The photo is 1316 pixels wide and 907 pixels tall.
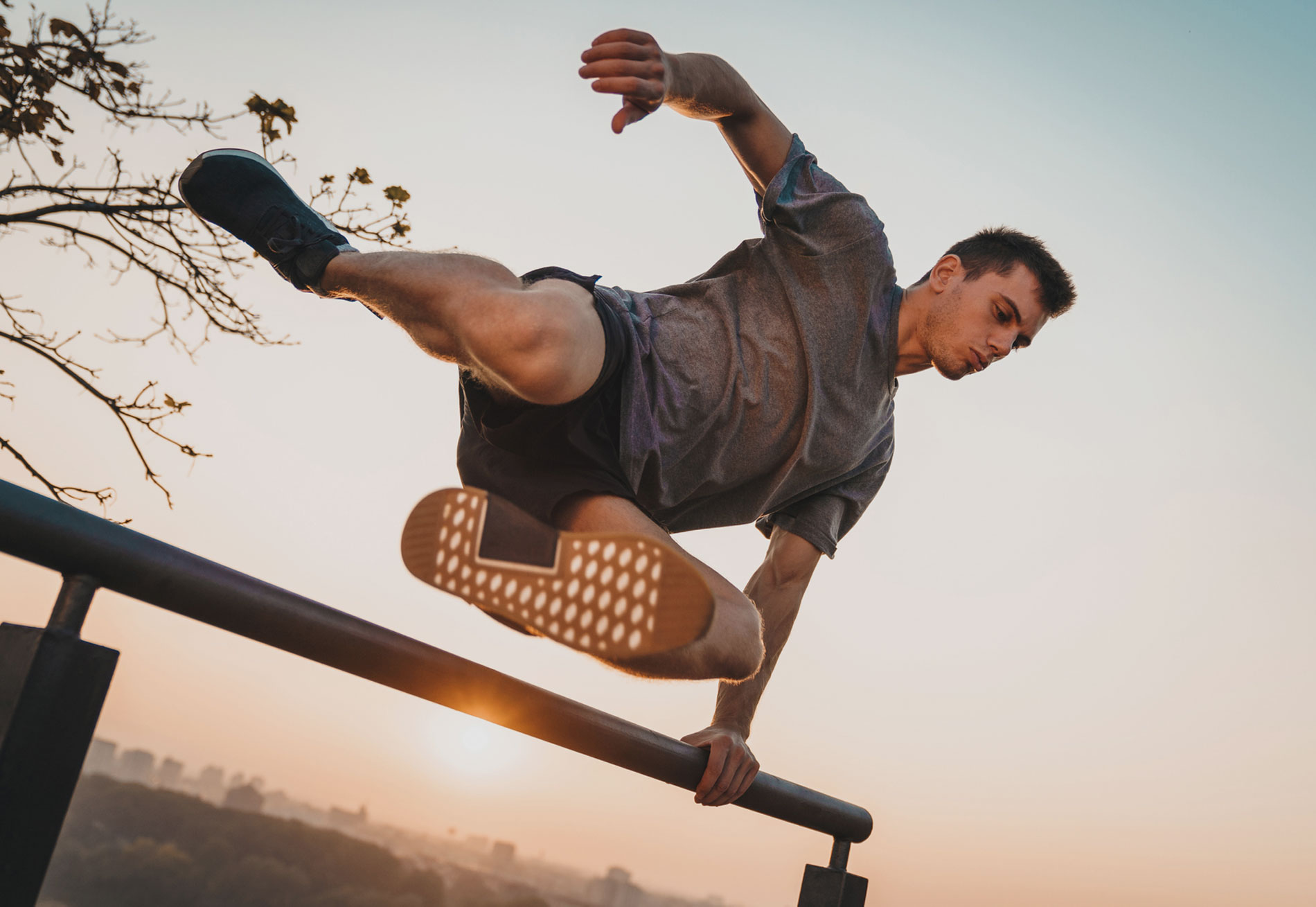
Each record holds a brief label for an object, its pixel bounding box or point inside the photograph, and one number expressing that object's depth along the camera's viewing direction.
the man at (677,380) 1.19
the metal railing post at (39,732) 0.76
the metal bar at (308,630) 0.83
